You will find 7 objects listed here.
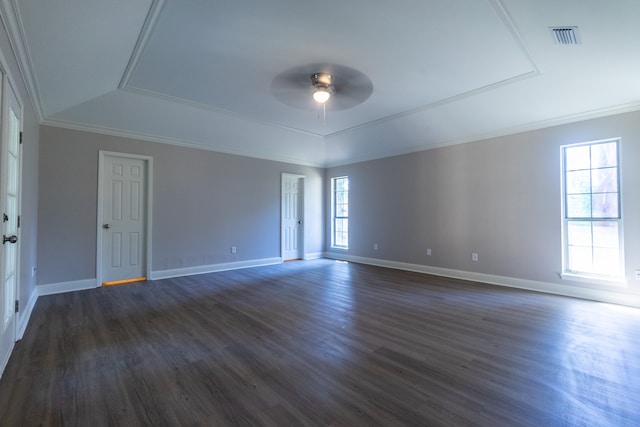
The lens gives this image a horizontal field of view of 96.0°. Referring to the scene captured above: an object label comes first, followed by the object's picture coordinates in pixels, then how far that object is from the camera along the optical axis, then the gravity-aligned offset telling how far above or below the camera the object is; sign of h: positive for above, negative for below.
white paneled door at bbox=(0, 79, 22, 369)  2.03 +0.03
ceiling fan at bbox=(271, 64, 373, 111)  3.35 +1.68
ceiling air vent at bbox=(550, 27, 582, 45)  2.56 +1.65
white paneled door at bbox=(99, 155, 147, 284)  4.56 -0.05
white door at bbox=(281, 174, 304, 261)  6.89 -0.03
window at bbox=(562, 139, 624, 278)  3.80 +0.07
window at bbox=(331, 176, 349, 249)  7.31 +0.09
